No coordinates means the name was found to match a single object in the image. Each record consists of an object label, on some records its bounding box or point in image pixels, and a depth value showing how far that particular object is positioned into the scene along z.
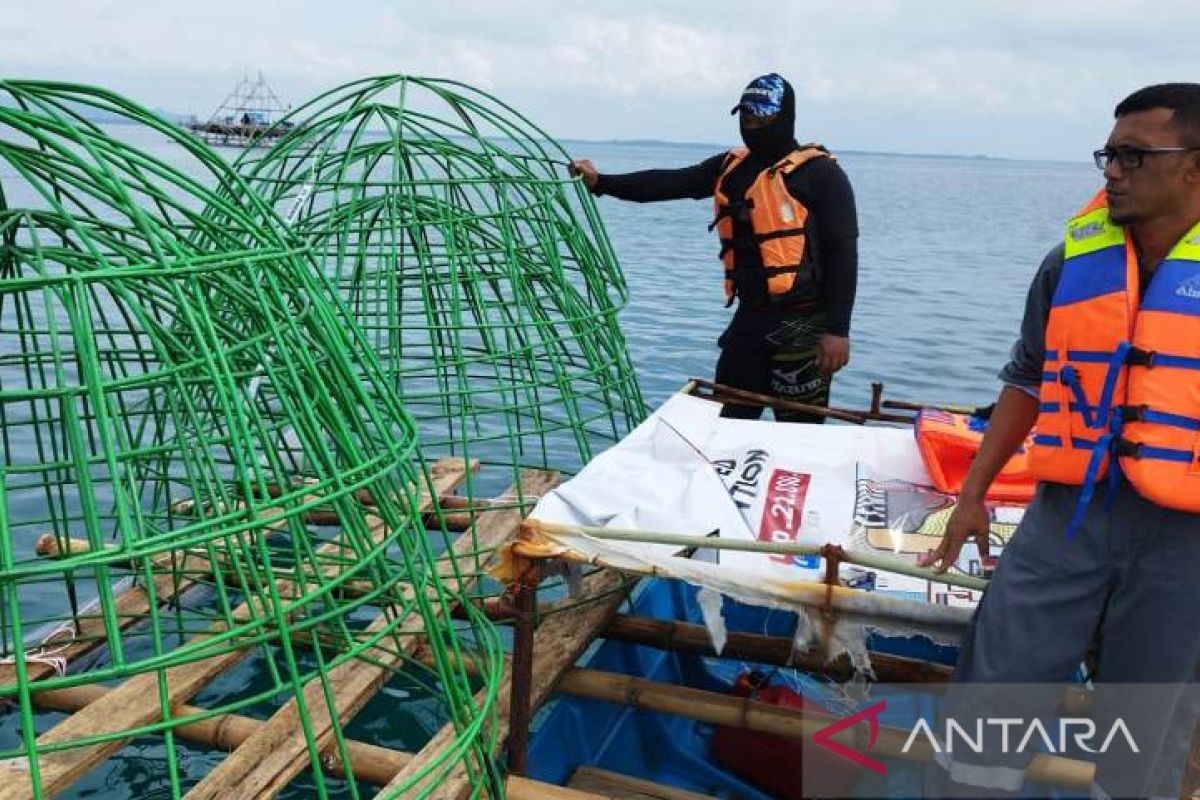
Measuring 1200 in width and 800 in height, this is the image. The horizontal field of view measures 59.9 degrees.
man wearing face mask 4.84
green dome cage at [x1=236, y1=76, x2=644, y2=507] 3.82
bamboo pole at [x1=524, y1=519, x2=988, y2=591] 2.69
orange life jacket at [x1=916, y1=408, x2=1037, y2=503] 3.78
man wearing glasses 2.47
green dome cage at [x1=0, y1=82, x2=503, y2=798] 2.04
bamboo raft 3.02
